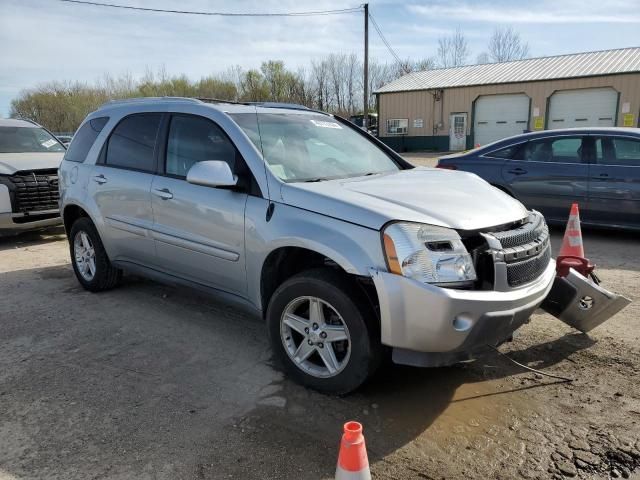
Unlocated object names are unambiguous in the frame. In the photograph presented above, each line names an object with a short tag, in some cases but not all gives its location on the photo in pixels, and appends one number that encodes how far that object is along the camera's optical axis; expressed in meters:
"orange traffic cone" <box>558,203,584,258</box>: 4.70
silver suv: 2.79
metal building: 26.08
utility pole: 27.47
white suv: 7.77
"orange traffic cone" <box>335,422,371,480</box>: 1.98
